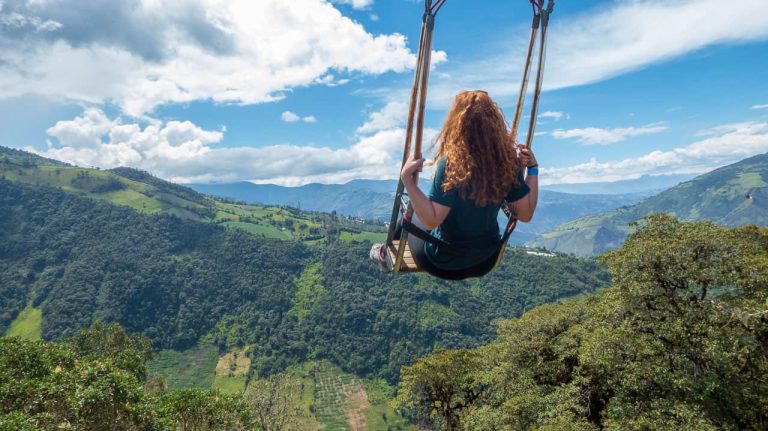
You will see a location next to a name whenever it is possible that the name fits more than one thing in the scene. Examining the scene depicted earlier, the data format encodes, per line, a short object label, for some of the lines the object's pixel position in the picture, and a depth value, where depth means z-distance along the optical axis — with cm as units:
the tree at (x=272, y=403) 3959
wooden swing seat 427
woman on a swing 294
